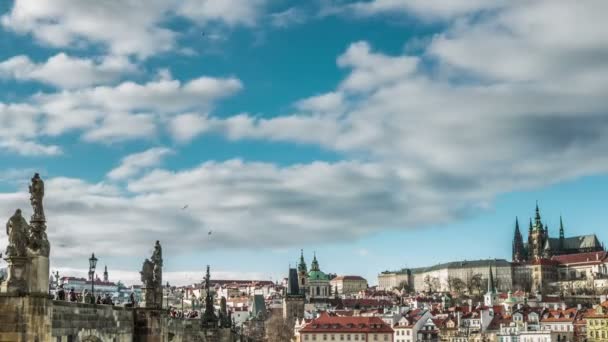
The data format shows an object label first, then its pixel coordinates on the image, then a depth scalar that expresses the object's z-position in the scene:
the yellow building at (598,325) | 121.25
